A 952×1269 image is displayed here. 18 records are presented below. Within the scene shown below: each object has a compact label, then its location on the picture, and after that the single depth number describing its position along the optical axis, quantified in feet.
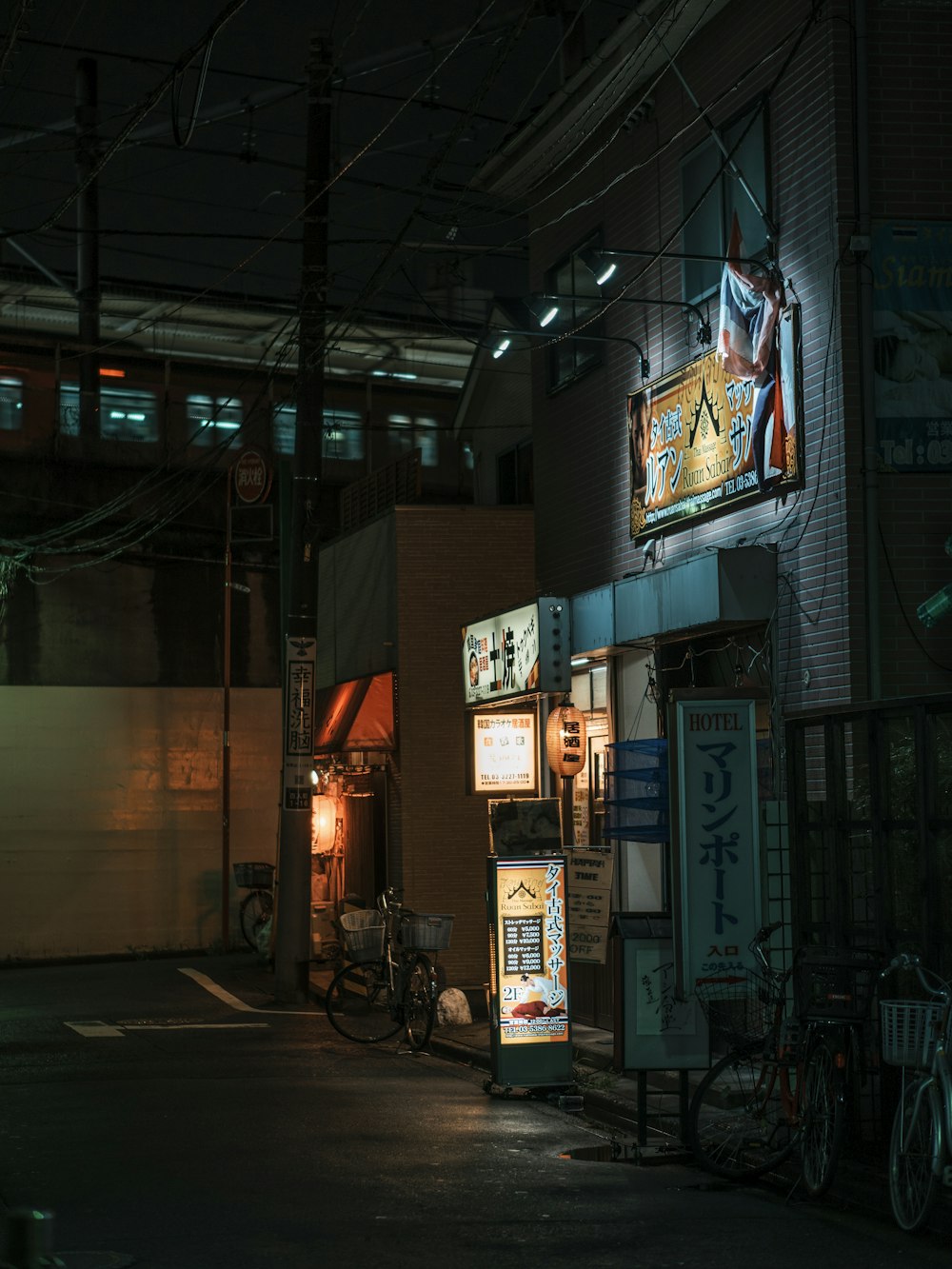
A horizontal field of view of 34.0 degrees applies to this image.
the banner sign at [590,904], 42.27
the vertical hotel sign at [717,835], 32.76
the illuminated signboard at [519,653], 51.62
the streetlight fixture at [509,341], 45.83
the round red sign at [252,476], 78.23
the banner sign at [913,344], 36.81
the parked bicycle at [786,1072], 27.53
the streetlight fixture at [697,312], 44.09
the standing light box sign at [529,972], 39.86
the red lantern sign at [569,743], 53.21
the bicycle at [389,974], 50.08
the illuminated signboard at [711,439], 38.63
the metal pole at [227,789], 86.38
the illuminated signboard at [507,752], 60.13
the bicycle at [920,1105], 24.50
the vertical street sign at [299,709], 63.10
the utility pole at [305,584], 62.03
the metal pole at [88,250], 102.78
